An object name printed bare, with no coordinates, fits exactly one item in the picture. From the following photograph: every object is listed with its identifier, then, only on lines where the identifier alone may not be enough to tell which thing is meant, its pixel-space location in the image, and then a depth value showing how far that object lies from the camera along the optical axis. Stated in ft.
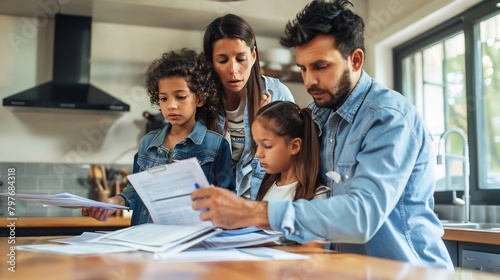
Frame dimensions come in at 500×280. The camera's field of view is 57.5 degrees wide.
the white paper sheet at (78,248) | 2.72
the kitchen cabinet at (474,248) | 5.56
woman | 5.31
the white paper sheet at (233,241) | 3.11
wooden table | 2.13
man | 2.96
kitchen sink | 7.48
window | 8.59
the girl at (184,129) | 4.84
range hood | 11.32
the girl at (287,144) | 4.27
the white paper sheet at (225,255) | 2.58
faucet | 8.04
